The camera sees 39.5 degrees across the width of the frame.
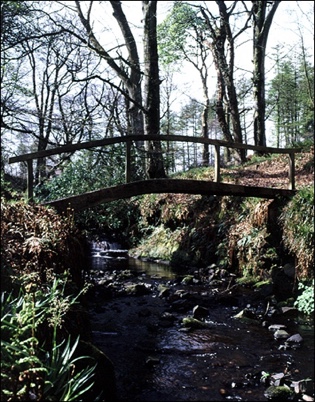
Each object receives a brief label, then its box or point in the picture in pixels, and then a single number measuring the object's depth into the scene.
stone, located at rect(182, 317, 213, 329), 7.43
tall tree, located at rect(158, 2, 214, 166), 18.44
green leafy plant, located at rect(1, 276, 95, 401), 3.00
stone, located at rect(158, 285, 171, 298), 9.52
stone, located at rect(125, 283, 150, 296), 9.80
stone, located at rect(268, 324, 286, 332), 7.14
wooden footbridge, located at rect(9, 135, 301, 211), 8.62
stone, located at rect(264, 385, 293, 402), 4.84
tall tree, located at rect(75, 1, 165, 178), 14.05
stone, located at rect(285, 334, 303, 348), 6.40
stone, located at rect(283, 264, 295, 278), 9.05
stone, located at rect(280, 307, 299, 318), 7.83
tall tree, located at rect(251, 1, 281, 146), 17.70
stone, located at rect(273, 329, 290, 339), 6.75
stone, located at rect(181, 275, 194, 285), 10.67
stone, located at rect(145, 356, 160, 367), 5.90
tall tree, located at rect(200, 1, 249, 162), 17.55
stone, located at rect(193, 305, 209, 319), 8.03
